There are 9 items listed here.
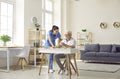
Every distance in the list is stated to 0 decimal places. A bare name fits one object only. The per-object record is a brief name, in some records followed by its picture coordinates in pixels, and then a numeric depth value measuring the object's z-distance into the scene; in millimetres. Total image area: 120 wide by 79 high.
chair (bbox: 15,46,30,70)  7495
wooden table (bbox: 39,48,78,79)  5664
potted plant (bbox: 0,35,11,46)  7523
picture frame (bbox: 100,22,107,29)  11766
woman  6669
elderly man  6293
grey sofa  9703
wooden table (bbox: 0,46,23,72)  7019
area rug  7396
